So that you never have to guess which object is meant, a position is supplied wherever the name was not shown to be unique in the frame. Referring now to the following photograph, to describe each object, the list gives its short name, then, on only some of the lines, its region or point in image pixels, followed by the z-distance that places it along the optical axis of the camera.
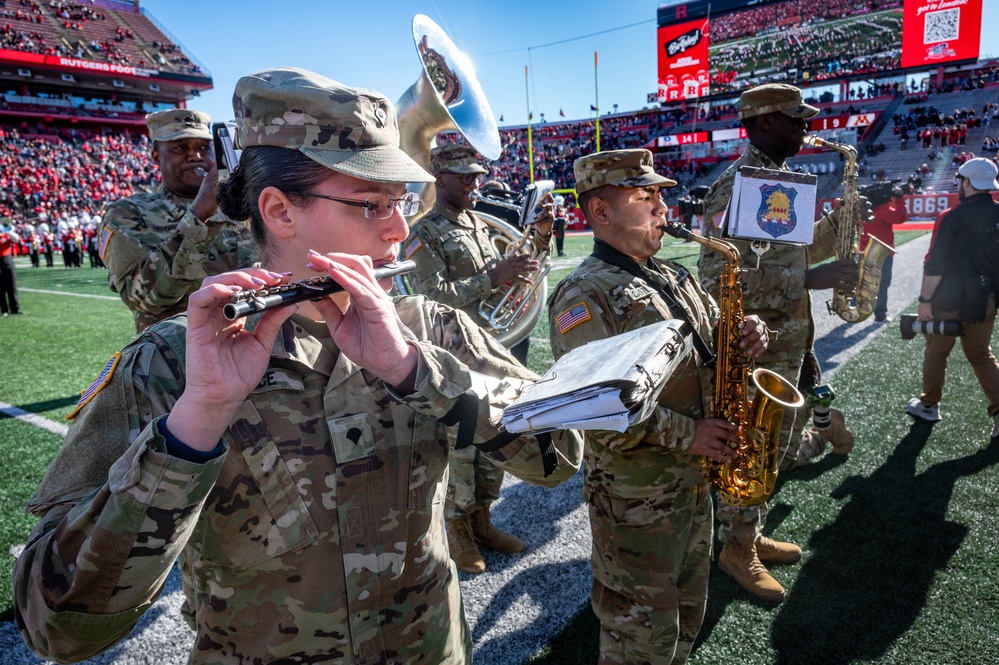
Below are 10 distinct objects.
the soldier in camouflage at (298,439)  1.17
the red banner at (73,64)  49.03
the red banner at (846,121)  40.47
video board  41.19
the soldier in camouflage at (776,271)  4.14
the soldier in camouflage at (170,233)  3.56
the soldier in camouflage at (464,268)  4.22
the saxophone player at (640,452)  2.67
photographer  5.64
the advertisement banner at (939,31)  35.59
